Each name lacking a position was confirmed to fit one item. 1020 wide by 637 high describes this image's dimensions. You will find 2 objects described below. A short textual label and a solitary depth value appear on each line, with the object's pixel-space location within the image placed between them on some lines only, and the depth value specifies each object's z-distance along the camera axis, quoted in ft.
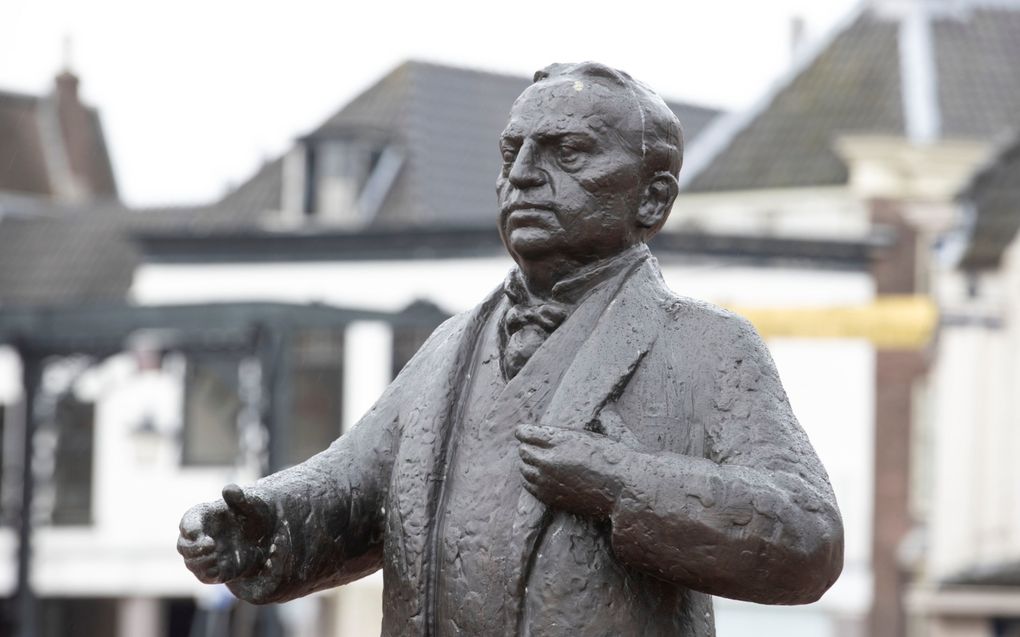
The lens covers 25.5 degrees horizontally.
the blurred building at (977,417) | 71.36
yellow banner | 83.61
